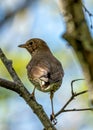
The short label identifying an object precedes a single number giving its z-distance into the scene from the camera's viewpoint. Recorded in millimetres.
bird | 9648
